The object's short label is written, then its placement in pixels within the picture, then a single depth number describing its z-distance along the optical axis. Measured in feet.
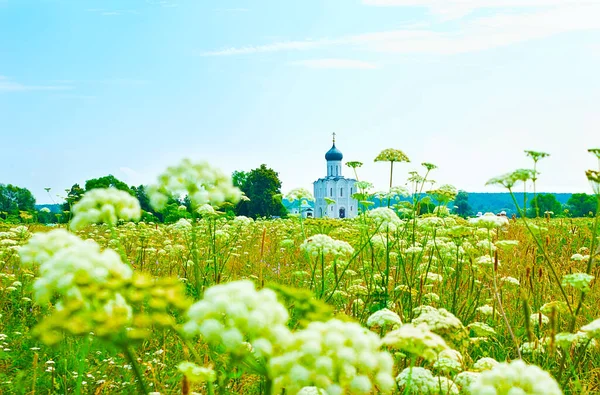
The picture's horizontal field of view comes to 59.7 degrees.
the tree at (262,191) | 290.76
